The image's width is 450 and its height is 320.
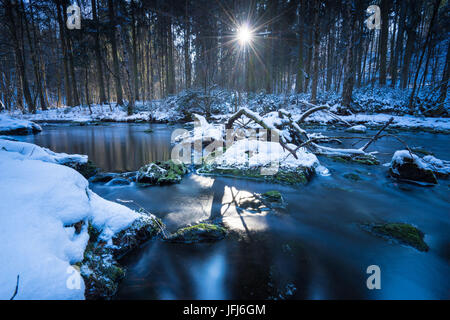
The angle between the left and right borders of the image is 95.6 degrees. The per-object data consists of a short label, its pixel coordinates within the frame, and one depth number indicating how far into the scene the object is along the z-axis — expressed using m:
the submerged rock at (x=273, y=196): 4.17
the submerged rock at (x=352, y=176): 5.51
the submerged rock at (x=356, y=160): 6.79
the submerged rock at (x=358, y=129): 12.56
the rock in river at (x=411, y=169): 5.02
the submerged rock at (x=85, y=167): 5.50
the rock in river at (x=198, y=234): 2.86
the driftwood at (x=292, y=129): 4.92
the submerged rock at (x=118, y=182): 5.20
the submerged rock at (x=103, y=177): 5.38
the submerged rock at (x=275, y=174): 5.12
